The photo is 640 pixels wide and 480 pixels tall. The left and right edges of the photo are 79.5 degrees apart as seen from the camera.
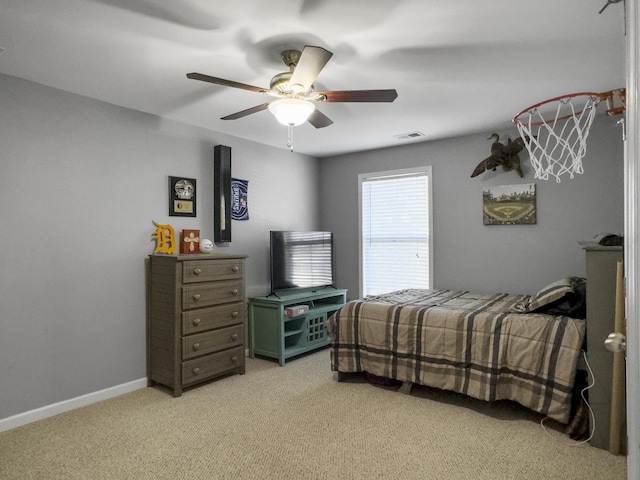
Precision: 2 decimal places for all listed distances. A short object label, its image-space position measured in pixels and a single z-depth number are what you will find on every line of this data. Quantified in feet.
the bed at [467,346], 8.09
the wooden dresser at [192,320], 10.22
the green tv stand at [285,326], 12.83
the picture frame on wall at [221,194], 12.70
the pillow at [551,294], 8.64
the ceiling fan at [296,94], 6.74
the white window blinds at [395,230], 14.96
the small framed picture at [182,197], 11.68
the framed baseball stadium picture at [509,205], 12.57
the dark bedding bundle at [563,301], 8.58
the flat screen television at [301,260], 13.91
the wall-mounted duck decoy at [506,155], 12.48
